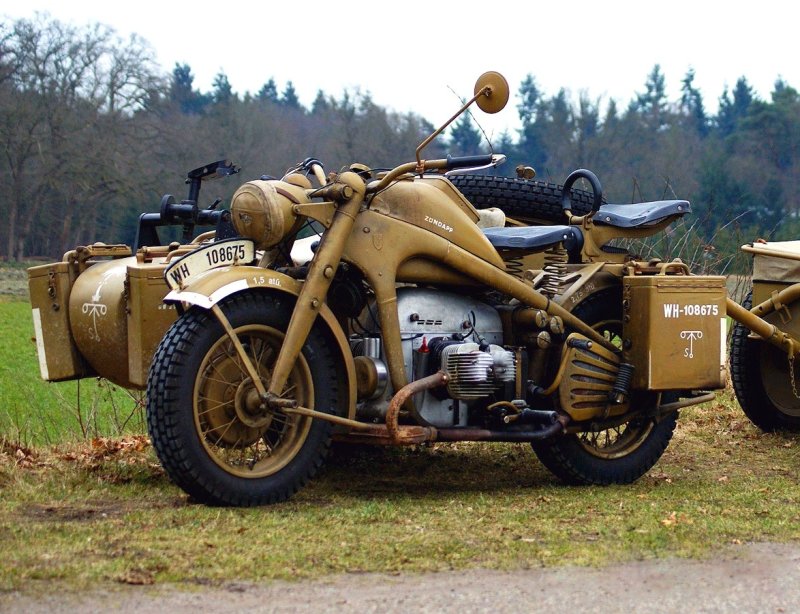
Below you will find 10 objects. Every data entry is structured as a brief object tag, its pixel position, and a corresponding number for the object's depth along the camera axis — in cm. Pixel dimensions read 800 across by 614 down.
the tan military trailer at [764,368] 889
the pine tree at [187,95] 7623
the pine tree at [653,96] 9219
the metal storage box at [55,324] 699
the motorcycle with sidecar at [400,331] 592
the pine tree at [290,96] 9549
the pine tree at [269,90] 9253
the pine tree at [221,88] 6938
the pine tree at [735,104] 10000
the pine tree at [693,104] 9874
